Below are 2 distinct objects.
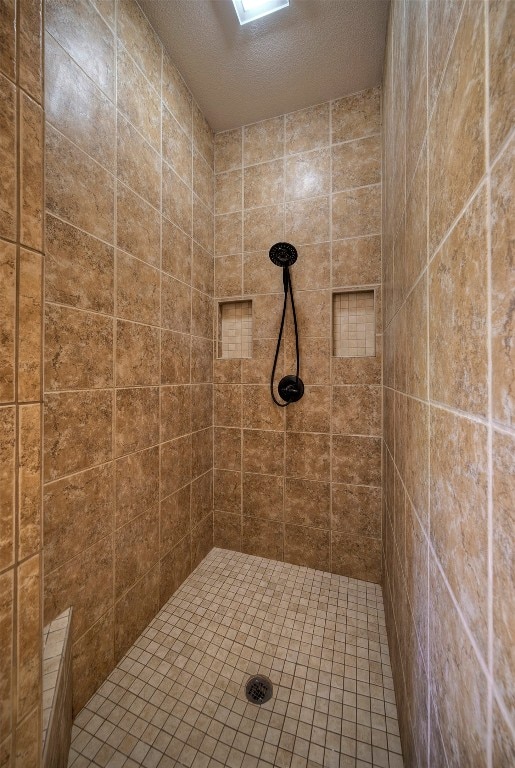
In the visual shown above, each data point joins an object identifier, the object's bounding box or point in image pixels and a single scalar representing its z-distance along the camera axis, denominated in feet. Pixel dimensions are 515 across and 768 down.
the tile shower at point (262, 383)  1.30
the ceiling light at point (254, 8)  4.15
